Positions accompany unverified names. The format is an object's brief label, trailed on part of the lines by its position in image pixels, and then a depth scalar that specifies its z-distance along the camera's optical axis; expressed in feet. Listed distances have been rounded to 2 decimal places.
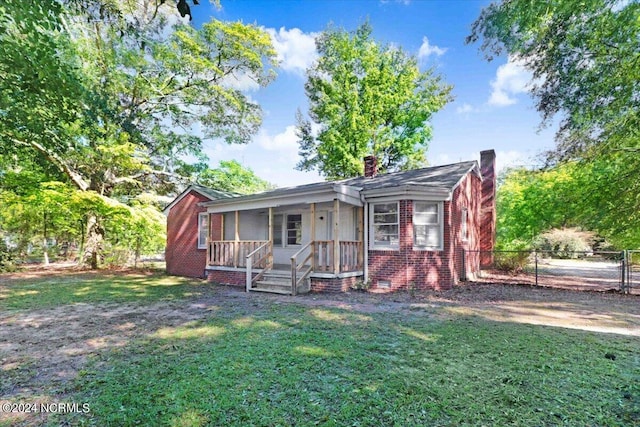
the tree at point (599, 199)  39.70
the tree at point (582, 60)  26.81
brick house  34.22
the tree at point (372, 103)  91.35
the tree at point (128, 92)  17.83
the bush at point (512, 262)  50.24
